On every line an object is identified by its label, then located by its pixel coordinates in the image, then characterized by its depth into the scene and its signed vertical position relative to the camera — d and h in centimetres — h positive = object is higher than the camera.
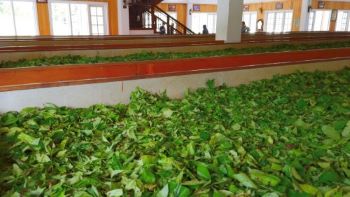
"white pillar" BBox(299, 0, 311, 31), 1680 +81
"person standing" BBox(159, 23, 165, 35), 1165 +2
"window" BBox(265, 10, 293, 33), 1797 +65
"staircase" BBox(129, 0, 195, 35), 1207 +52
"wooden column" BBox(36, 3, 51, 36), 1149 +39
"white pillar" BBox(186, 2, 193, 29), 2011 +108
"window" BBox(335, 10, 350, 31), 1902 +69
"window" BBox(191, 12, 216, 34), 2112 +74
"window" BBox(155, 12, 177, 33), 1313 +63
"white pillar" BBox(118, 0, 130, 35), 1217 +40
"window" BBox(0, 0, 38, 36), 1129 +45
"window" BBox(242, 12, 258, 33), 2038 +83
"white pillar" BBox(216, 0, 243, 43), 646 +24
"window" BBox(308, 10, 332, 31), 1770 +71
